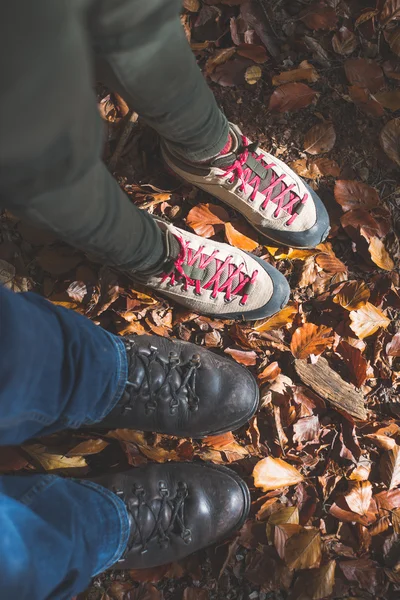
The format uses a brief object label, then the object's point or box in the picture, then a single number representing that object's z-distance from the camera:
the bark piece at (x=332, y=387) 1.47
